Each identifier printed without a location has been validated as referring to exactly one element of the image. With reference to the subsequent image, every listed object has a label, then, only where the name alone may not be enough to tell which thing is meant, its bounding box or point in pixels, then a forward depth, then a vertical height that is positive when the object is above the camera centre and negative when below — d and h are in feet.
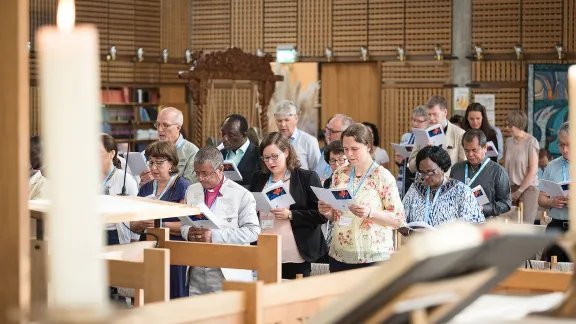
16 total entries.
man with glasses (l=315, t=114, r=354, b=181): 32.32 +0.48
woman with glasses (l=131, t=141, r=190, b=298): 21.40 -0.98
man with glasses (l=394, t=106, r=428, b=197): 33.22 +0.10
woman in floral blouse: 19.75 -1.52
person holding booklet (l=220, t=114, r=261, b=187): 27.61 -0.21
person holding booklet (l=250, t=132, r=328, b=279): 21.53 -1.66
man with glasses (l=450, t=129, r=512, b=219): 24.45 -0.88
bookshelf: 55.01 +1.53
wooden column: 6.15 -0.06
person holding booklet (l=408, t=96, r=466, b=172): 30.50 +0.28
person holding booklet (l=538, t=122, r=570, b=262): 25.02 -1.44
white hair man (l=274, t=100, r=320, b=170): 29.84 +0.06
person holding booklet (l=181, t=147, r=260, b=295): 18.78 -1.54
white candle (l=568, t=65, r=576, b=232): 5.92 +0.12
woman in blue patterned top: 20.77 -1.23
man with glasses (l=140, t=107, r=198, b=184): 27.63 +0.20
